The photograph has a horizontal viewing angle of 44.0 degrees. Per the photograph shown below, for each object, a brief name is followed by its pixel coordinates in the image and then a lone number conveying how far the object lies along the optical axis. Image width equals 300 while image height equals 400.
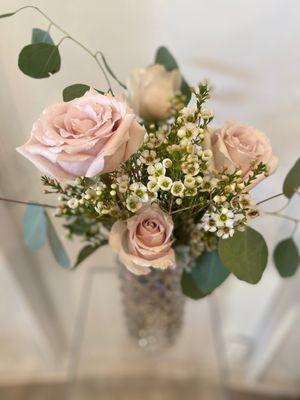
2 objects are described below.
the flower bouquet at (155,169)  0.44
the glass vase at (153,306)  0.80
